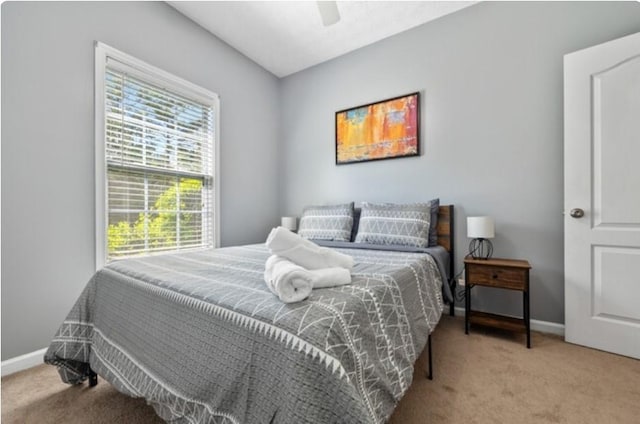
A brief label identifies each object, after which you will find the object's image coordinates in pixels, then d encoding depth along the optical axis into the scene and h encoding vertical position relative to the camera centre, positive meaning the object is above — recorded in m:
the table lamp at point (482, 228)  2.12 -0.14
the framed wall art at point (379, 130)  2.68 +0.87
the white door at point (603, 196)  1.74 +0.10
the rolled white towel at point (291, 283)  0.90 -0.25
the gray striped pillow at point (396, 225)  2.24 -0.12
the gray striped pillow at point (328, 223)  2.62 -0.12
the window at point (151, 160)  2.05 +0.46
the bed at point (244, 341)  0.71 -0.46
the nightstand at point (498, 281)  1.92 -0.53
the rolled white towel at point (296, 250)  1.17 -0.17
